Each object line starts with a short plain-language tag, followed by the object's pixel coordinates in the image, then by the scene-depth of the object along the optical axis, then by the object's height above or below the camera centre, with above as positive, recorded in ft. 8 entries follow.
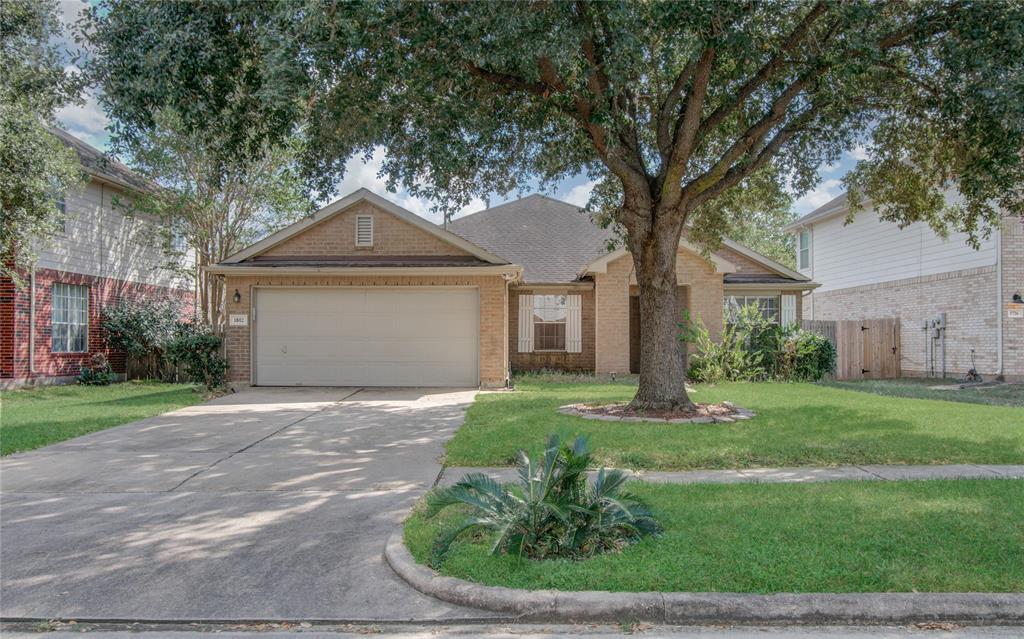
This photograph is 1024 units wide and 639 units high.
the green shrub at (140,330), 64.18 -0.70
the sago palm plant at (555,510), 15.11 -4.25
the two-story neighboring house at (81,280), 55.42 +3.90
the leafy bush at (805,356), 58.95 -2.72
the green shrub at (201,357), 49.11 -2.46
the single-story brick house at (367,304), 51.90 +1.50
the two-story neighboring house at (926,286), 58.75 +3.97
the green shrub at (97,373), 60.85 -4.57
